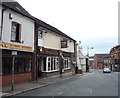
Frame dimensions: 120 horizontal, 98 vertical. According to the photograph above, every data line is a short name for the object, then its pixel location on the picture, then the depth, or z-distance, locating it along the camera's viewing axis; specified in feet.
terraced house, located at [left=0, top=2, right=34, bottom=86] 52.44
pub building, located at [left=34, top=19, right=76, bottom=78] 75.77
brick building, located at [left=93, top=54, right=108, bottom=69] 365.03
